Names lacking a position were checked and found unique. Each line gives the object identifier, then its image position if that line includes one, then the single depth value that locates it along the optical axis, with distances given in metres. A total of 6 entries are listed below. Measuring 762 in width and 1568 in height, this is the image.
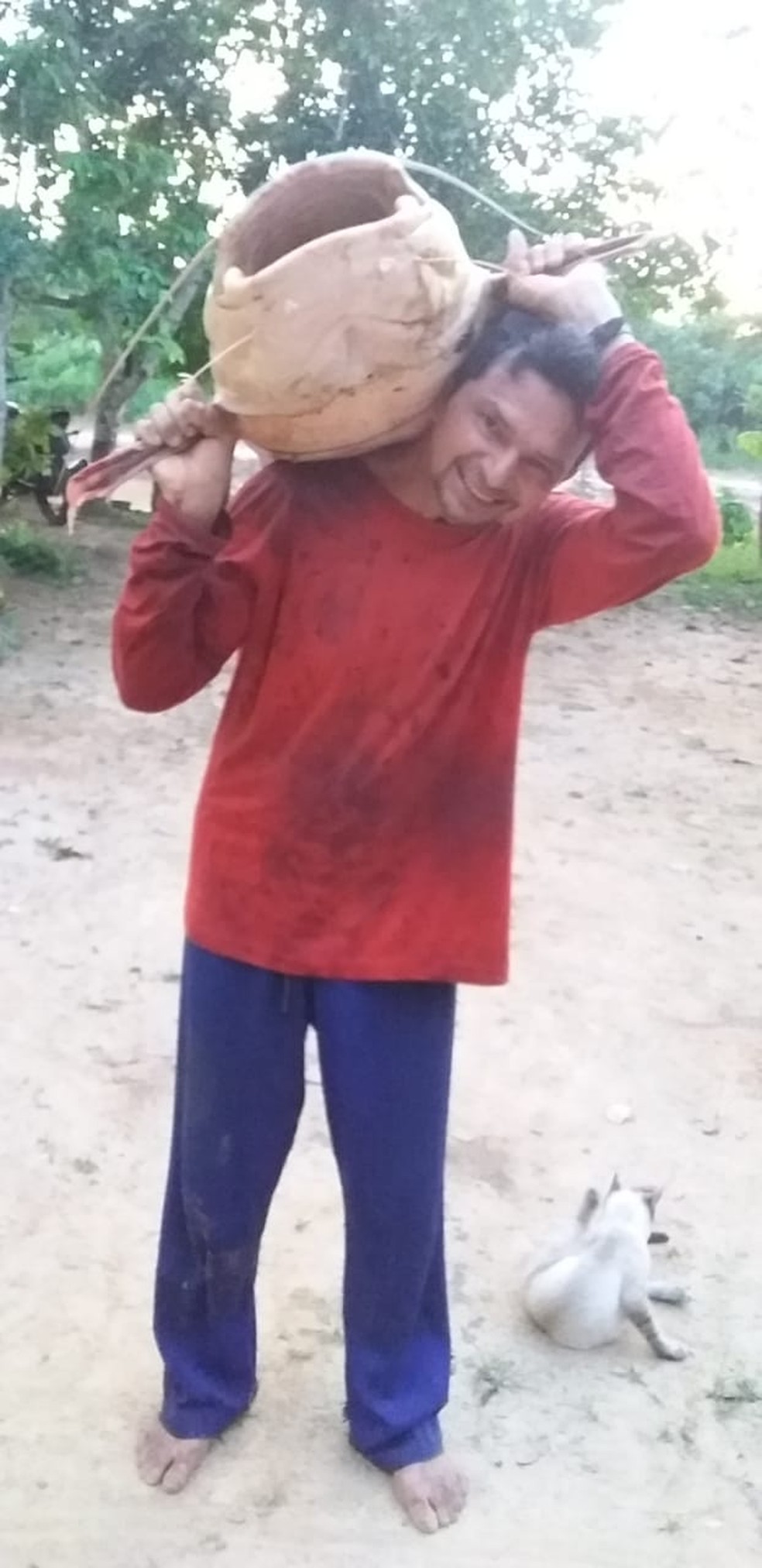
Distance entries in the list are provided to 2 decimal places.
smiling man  1.34
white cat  2.09
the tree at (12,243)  5.47
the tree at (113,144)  5.46
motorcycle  8.38
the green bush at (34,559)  7.36
